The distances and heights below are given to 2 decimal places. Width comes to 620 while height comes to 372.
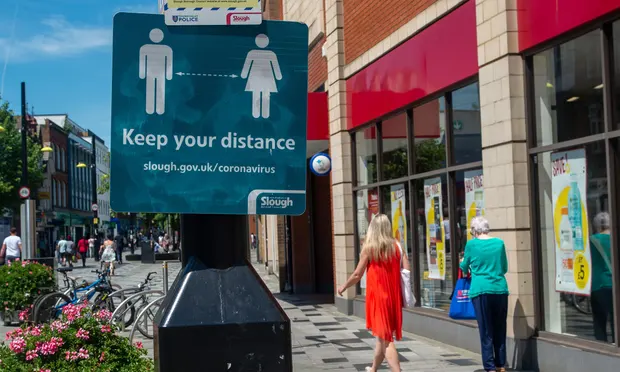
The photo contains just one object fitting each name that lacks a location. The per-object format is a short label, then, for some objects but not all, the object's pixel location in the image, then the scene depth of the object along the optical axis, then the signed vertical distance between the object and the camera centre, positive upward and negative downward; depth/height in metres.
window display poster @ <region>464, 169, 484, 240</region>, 9.49 +0.31
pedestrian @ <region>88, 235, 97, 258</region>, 54.75 -1.20
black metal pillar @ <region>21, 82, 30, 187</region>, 27.31 +3.35
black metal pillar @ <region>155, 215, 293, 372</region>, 2.52 -0.27
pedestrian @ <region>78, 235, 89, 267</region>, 41.28 -0.86
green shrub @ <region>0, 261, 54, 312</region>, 14.44 -0.93
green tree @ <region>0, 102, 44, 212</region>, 46.72 +4.01
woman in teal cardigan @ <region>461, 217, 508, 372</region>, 7.83 -0.70
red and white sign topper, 2.68 +0.73
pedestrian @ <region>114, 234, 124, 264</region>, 42.91 -0.78
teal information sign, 2.67 +0.37
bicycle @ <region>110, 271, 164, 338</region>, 11.55 -1.18
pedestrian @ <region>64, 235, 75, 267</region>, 37.03 -0.95
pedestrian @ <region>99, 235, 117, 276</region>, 27.56 -0.84
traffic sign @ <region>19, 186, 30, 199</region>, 23.55 +1.20
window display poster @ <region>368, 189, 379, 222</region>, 13.49 +0.36
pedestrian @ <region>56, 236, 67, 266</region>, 37.09 -0.84
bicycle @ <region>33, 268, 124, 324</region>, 13.46 -1.14
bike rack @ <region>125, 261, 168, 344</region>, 11.14 -1.11
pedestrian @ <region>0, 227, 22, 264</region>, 20.19 -0.37
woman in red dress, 7.68 -0.58
